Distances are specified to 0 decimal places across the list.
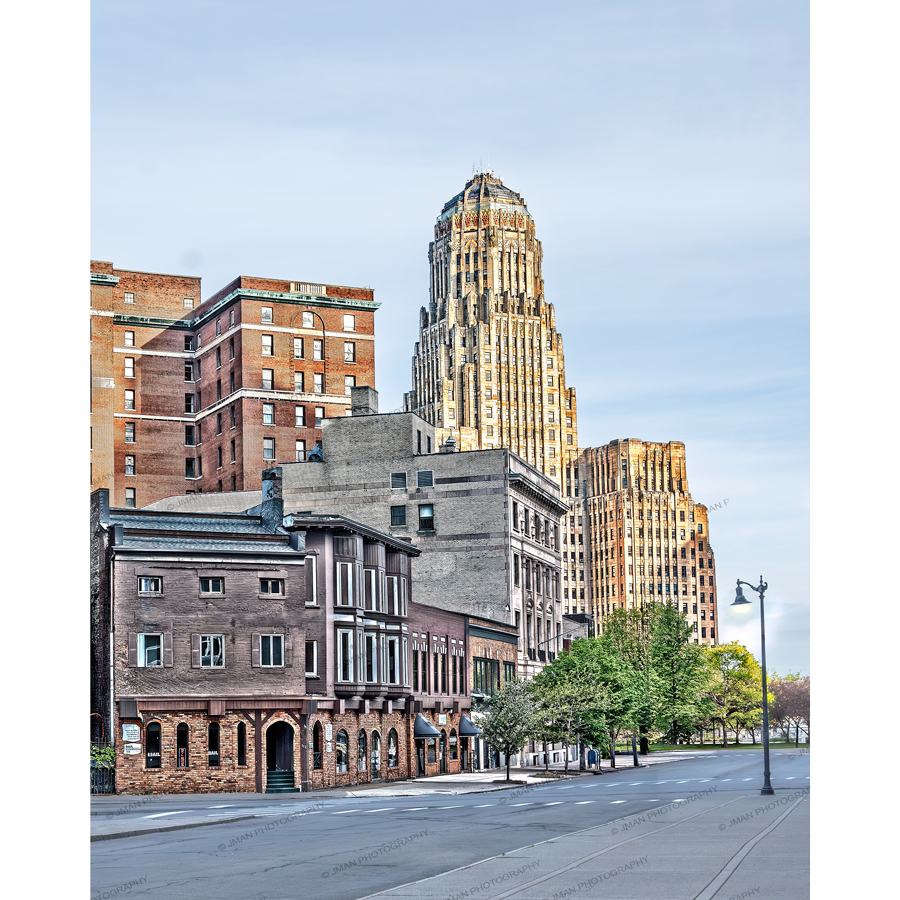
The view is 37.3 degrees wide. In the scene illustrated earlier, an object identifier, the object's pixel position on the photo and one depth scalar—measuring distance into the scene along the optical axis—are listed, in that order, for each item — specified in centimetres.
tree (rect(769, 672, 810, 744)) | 17662
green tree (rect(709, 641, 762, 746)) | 14800
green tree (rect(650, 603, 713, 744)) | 12296
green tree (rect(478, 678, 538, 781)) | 7144
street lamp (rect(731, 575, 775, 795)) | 4831
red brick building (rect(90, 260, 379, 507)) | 10625
